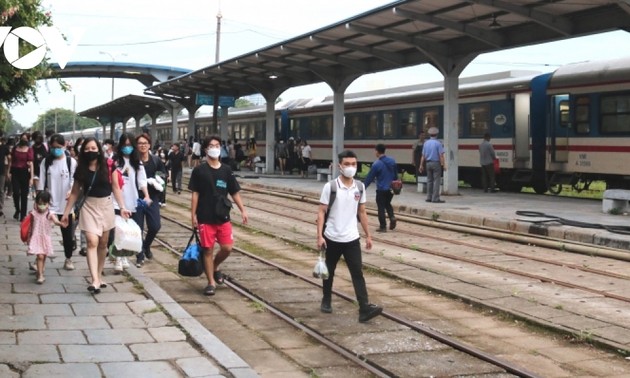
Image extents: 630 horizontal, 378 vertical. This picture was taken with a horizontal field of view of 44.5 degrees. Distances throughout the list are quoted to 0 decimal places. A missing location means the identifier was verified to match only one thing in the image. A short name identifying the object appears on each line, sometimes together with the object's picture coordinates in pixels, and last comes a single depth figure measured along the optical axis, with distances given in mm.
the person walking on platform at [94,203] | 8453
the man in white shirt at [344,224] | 7672
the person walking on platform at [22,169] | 15805
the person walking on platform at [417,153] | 23656
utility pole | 38188
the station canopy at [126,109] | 49219
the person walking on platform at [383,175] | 14586
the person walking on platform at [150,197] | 10641
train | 19875
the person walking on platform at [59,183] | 9812
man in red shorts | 8648
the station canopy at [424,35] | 17188
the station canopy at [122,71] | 48938
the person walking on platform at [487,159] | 22062
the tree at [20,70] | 9674
